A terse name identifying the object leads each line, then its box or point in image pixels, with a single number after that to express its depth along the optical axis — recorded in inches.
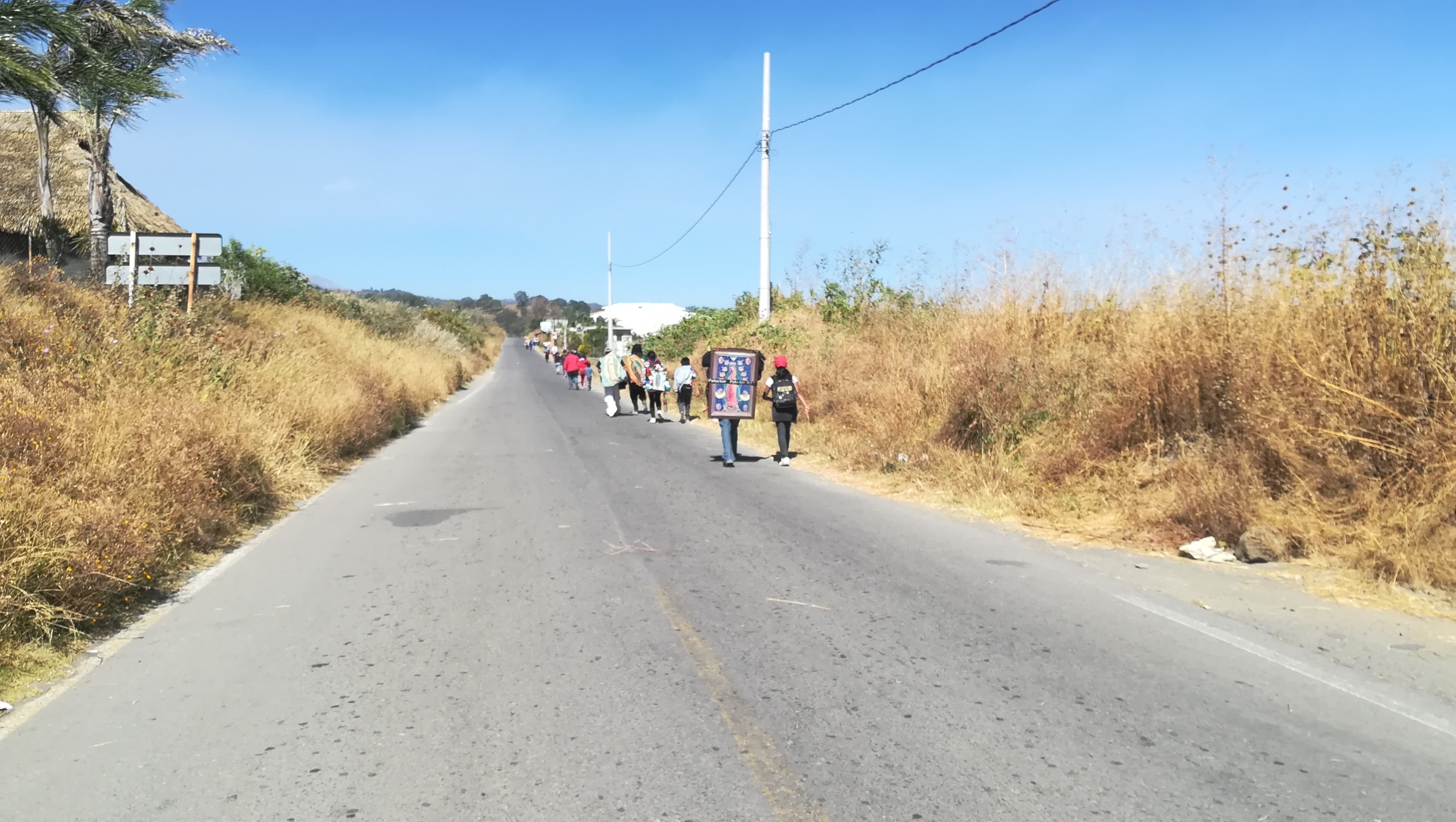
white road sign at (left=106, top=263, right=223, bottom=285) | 556.7
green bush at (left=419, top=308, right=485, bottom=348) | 2994.6
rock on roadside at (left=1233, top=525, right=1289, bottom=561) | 311.2
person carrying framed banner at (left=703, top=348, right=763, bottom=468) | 598.9
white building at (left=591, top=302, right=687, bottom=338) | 3344.0
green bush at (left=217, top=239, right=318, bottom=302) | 1024.2
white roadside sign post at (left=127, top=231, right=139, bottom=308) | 528.3
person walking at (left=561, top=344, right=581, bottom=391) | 1588.3
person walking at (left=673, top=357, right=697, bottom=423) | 902.4
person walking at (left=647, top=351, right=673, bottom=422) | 934.4
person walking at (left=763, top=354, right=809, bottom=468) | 582.2
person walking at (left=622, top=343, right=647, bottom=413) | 982.4
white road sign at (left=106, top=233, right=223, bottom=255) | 535.5
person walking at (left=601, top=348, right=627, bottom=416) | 983.6
